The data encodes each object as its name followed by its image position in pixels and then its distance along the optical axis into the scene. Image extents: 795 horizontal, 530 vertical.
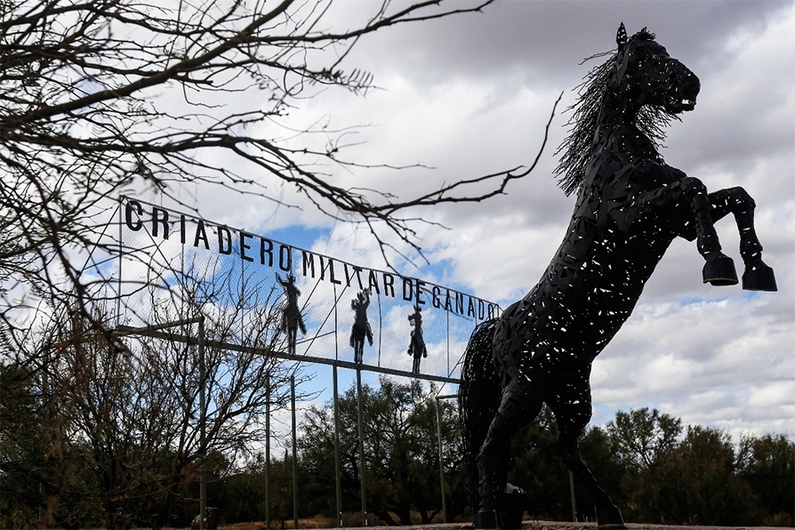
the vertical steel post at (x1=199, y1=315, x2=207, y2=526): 6.50
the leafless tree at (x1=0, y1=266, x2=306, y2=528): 3.34
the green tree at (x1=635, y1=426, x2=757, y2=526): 10.56
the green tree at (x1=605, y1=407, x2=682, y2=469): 14.80
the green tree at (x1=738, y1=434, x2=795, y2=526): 12.20
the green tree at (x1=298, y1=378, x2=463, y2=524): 15.80
